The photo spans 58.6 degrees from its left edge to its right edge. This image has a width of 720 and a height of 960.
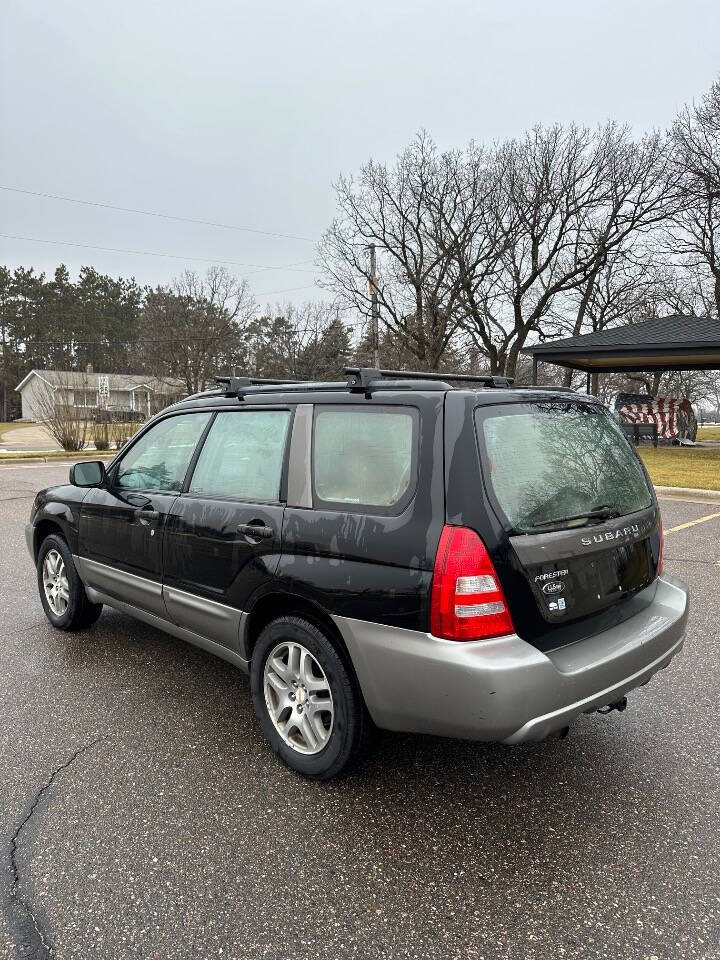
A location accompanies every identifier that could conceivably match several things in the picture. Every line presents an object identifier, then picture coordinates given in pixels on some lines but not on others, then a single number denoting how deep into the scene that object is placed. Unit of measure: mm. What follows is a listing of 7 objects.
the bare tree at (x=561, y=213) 31312
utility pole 28864
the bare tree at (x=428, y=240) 33688
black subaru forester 2287
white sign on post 26578
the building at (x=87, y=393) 24375
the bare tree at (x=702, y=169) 26500
